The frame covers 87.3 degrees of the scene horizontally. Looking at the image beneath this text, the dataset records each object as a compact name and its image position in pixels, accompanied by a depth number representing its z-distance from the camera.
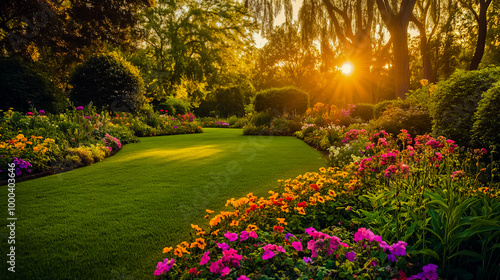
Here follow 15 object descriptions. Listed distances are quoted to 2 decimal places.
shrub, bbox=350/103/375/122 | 14.49
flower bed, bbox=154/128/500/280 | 1.77
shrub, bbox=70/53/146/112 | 11.46
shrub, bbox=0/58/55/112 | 8.80
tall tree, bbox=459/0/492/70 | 16.58
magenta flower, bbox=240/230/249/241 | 2.05
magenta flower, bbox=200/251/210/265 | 1.80
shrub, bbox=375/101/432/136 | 6.73
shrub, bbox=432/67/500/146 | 4.27
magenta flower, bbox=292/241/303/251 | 1.85
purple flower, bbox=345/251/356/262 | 1.71
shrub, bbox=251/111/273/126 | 14.42
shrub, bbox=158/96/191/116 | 19.12
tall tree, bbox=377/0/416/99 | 12.31
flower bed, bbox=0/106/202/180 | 4.77
